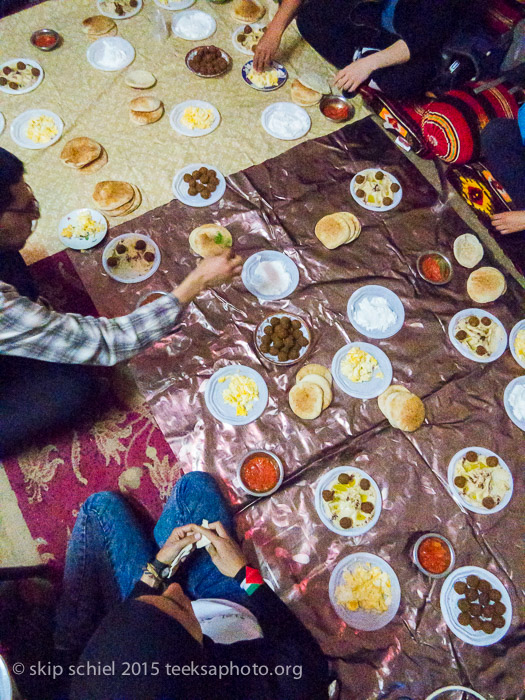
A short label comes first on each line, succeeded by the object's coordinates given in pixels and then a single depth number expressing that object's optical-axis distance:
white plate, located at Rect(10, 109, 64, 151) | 3.02
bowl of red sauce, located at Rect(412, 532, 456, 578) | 2.09
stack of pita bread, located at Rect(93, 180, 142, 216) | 2.77
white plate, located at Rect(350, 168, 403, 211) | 2.87
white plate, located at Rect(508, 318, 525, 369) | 2.51
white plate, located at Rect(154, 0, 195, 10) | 3.53
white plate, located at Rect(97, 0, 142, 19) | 3.49
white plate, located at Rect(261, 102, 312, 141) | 3.09
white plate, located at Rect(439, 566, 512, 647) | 1.98
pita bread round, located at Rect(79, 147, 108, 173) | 2.97
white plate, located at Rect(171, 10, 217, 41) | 3.46
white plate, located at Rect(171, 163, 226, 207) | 2.83
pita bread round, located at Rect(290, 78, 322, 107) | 3.22
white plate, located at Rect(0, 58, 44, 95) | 3.20
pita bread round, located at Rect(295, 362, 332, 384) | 2.41
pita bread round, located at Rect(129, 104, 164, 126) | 3.11
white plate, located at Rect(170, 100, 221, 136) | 3.08
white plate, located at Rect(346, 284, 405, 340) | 2.54
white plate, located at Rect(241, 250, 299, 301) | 2.62
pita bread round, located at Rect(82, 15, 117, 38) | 3.42
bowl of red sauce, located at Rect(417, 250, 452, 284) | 2.69
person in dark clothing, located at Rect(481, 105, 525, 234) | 2.74
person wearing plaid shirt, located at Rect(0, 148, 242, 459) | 1.81
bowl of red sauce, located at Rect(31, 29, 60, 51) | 3.37
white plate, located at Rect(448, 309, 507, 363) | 2.50
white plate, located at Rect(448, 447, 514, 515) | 2.20
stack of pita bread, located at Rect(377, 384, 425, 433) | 2.29
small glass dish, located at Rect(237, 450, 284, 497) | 2.20
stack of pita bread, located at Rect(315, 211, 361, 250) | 2.69
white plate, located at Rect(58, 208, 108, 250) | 2.69
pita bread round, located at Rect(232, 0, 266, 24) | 3.51
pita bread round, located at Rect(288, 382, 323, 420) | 2.32
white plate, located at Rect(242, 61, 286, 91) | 3.29
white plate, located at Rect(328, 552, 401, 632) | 2.01
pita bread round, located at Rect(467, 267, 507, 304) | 2.63
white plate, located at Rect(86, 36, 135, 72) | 3.32
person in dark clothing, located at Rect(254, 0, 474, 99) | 2.90
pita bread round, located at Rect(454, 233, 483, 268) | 2.76
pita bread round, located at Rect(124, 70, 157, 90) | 3.22
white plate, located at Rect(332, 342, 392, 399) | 2.40
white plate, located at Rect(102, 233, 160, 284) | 2.61
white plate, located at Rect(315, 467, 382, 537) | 2.14
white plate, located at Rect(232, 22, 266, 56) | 3.43
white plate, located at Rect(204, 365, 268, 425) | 2.34
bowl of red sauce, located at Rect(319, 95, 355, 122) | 3.19
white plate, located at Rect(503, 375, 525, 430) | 2.38
